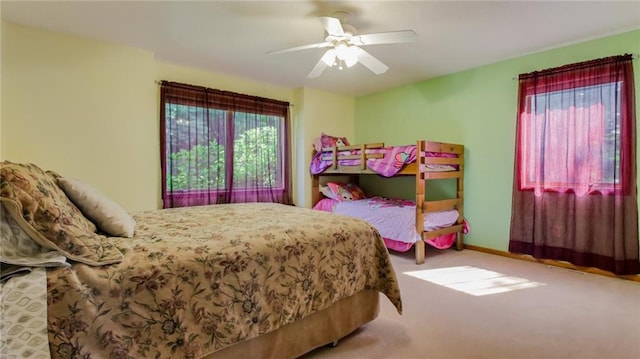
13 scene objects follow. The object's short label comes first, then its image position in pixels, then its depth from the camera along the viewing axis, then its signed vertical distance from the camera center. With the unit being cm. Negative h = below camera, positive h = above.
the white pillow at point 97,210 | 143 -16
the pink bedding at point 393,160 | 348 +17
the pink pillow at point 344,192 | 449 -25
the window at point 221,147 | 364 +36
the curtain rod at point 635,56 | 272 +102
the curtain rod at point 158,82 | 354 +106
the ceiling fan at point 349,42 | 222 +101
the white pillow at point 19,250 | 95 -23
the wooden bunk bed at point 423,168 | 333 +8
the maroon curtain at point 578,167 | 274 +7
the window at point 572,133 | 282 +40
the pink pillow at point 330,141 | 472 +51
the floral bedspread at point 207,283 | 99 -43
